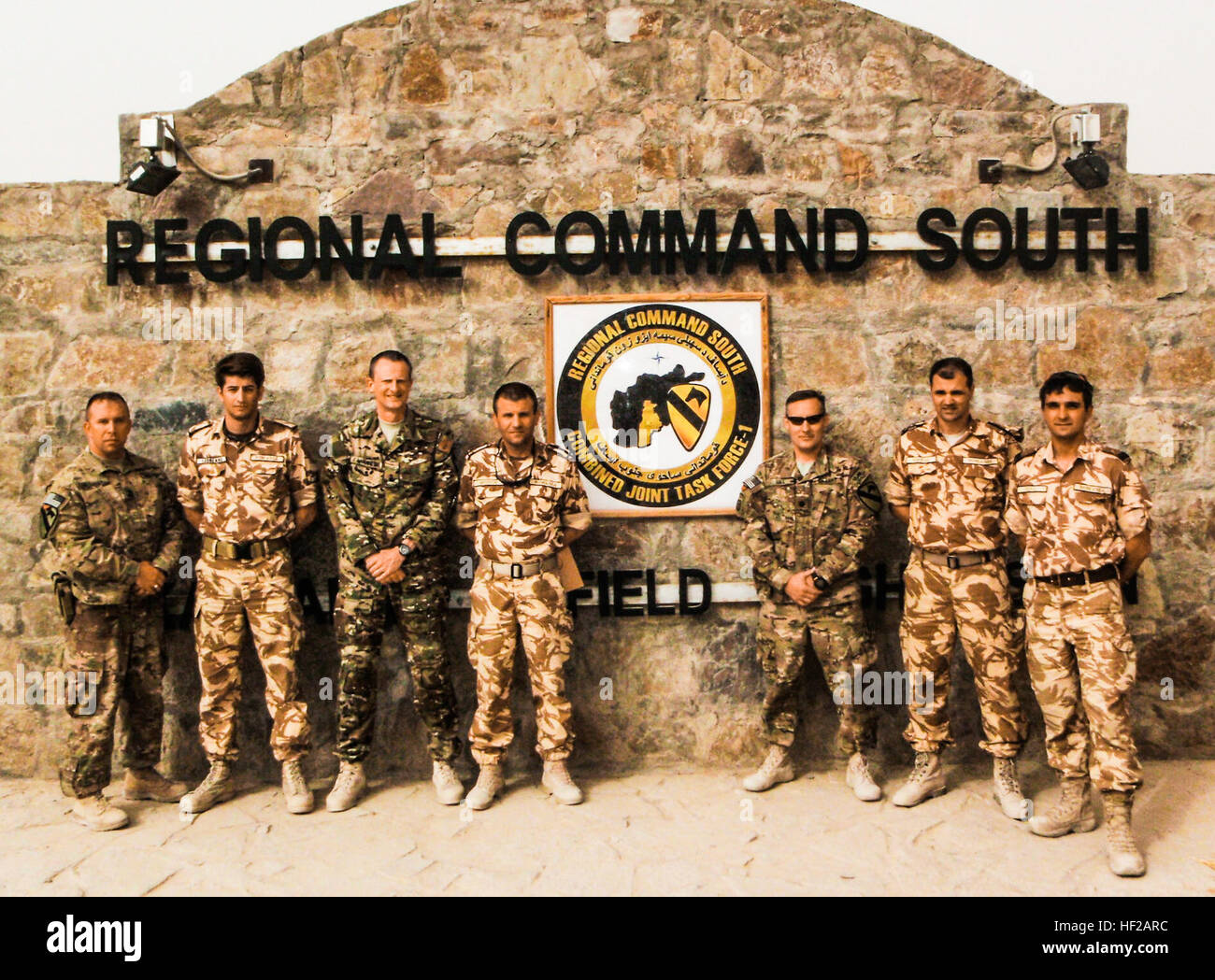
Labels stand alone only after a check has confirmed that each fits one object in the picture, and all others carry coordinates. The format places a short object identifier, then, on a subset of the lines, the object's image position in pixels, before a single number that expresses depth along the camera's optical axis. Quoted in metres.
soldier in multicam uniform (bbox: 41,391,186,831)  4.39
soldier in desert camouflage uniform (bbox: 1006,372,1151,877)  3.85
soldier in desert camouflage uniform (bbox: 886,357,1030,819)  4.34
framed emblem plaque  5.04
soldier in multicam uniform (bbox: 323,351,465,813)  4.54
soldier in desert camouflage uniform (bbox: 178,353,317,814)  4.52
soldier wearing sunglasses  4.54
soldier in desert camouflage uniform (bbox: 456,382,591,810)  4.53
